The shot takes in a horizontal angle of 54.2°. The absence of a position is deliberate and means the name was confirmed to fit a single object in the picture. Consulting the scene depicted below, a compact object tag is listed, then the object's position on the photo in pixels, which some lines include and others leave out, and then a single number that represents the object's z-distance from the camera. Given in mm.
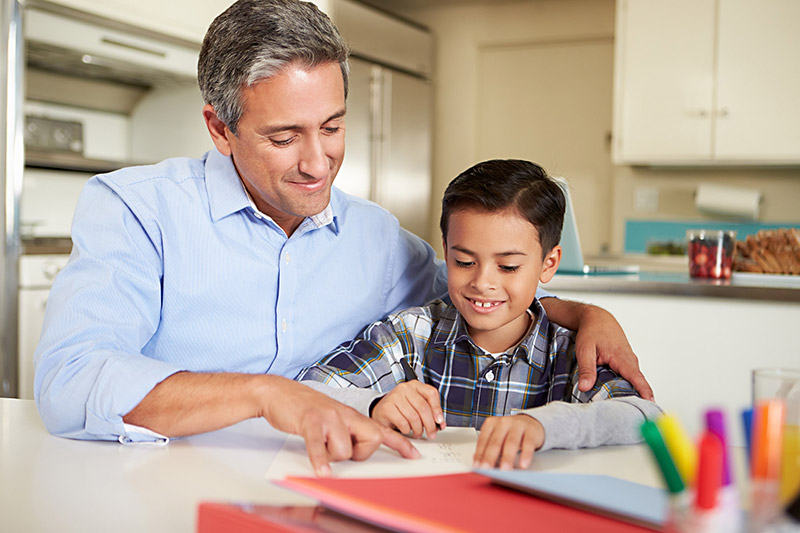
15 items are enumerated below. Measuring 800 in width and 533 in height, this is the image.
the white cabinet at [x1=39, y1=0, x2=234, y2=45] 2922
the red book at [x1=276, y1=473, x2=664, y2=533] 541
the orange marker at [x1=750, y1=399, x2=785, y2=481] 351
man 892
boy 1250
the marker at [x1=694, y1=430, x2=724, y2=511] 337
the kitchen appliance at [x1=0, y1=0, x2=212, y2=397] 2650
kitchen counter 1911
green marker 350
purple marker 356
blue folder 563
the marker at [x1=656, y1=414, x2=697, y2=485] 358
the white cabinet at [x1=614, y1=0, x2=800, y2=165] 3902
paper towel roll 4156
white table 672
